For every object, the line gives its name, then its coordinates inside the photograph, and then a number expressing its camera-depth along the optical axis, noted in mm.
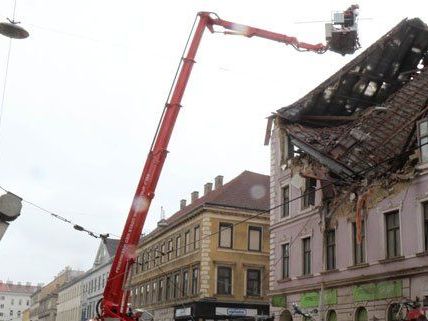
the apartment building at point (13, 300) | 183625
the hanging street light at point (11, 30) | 9641
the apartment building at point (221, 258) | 44844
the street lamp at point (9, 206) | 6195
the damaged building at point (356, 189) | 23812
